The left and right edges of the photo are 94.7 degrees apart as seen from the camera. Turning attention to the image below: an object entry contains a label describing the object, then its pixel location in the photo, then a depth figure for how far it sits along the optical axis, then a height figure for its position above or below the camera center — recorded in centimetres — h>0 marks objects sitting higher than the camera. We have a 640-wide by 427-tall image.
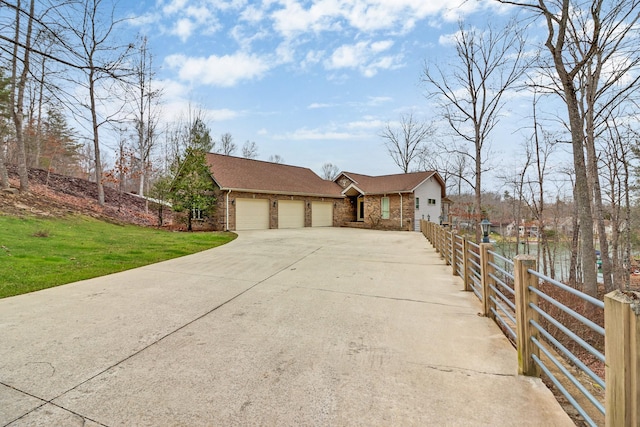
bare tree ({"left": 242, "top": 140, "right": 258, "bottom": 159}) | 3922 +933
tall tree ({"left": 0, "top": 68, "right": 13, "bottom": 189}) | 1256 +596
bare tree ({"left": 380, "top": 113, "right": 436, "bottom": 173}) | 3136 +854
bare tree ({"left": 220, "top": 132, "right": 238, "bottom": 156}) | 3622 +934
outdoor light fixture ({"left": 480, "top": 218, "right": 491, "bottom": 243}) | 652 -27
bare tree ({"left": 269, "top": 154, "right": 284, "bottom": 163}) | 4636 +960
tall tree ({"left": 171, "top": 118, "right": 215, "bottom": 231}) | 1577 +199
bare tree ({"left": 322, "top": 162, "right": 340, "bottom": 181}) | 4900 +811
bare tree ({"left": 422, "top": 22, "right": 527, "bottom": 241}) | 1385 +674
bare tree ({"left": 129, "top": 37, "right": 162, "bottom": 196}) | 2062 +677
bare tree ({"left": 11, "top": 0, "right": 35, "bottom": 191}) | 1191 +320
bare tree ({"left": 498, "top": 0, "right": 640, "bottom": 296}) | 735 +441
